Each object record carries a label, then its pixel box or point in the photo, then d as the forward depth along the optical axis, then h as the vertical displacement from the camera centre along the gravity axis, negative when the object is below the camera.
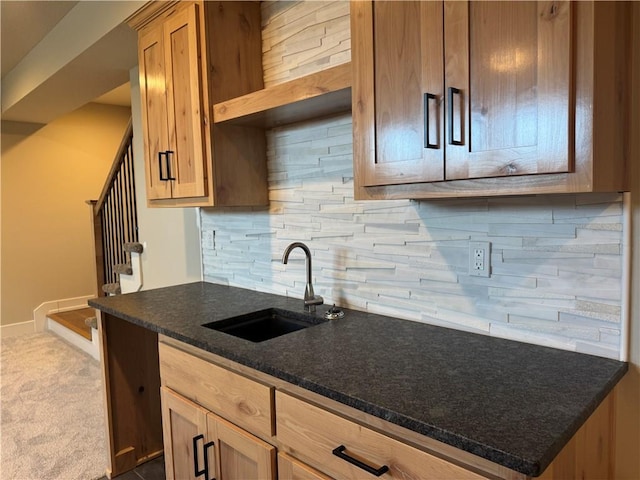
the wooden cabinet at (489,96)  0.96 +0.26
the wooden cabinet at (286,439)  0.95 -0.59
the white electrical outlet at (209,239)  2.59 -0.16
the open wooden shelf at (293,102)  1.50 +0.41
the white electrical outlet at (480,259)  1.43 -0.18
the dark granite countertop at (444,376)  0.87 -0.43
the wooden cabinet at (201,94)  1.98 +0.55
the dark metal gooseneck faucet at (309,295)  1.83 -0.35
